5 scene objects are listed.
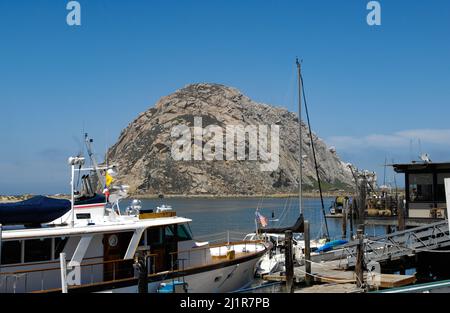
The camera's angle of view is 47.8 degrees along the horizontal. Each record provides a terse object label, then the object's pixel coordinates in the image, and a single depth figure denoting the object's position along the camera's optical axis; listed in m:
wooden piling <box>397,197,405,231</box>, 27.20
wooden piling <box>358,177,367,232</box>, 38.41
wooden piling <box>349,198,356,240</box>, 41.72
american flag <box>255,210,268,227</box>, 26.32
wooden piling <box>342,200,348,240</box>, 42.70
